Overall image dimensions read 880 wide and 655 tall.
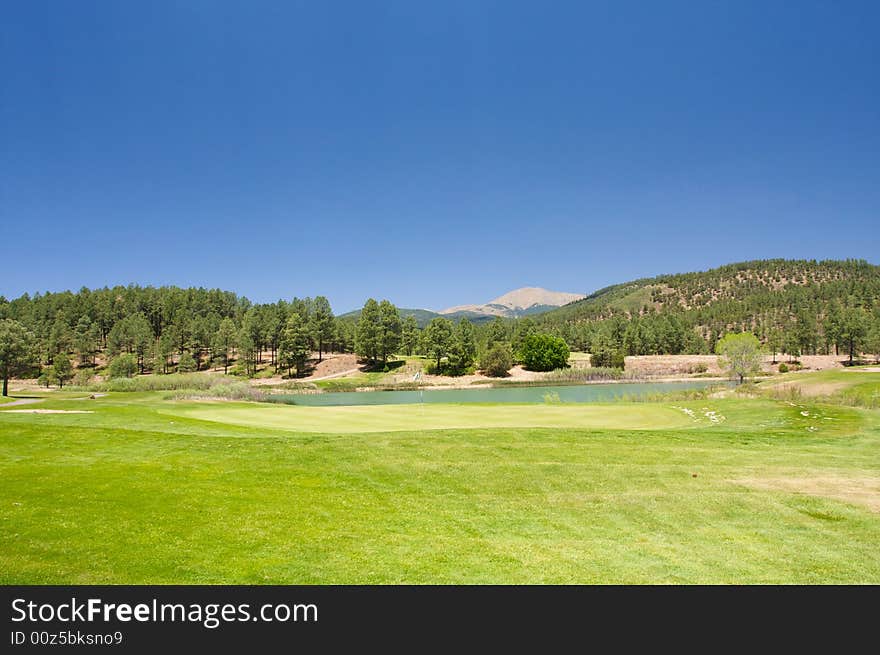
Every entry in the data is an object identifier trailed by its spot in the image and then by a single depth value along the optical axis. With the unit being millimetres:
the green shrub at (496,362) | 94312
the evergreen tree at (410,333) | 123562
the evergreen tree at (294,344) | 95375
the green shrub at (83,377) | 83200
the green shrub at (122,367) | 85938
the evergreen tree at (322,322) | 105875
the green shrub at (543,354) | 99000
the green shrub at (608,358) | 98188
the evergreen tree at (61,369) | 76125
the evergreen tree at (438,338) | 97750
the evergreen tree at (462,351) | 96062
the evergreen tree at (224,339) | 101500
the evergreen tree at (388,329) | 100312
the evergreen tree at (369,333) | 99438
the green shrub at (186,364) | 96438
